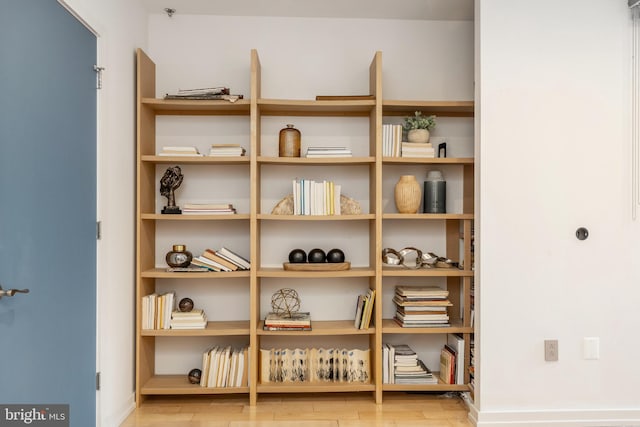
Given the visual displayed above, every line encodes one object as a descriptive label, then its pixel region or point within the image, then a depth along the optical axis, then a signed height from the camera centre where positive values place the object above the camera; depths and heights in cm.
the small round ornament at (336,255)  319 -27
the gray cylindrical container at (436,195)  322 +14
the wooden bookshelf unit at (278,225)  308 -8
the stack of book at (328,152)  316 +42
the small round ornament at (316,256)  318 -27
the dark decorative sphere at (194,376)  315 -107
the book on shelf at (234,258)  314 -28
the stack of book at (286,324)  309 -71
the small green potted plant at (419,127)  321 +60
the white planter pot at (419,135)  321 +54
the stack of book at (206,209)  311 +4
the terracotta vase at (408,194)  316 +14
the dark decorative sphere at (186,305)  315 -60
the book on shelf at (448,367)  315 -102
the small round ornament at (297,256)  318 -27
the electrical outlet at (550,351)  283 -81
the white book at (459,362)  314 -97
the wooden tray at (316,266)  313 -34
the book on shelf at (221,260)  313 -30
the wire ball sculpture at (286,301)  336 -61
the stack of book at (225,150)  312 +43
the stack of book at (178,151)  311 +42
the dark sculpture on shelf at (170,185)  317 +20
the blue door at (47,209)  179 +3
